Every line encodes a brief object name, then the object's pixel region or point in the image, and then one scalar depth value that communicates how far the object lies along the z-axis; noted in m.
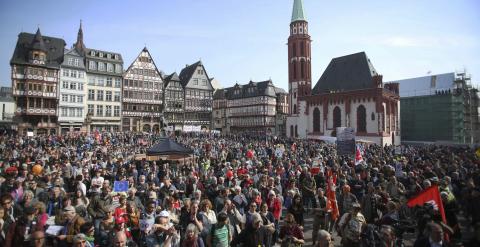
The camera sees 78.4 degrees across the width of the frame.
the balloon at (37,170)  12.08
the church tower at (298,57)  61.56
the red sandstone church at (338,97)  45.09
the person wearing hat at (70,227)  5.03
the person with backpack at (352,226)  5.36
